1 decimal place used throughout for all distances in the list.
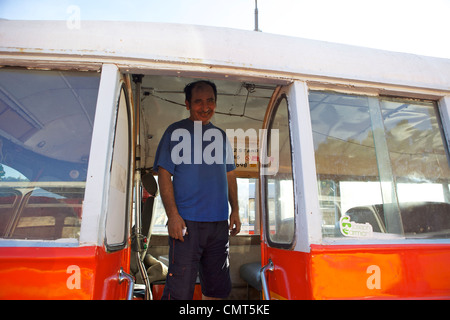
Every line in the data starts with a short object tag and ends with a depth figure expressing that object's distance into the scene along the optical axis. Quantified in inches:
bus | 49.7
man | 68.6
